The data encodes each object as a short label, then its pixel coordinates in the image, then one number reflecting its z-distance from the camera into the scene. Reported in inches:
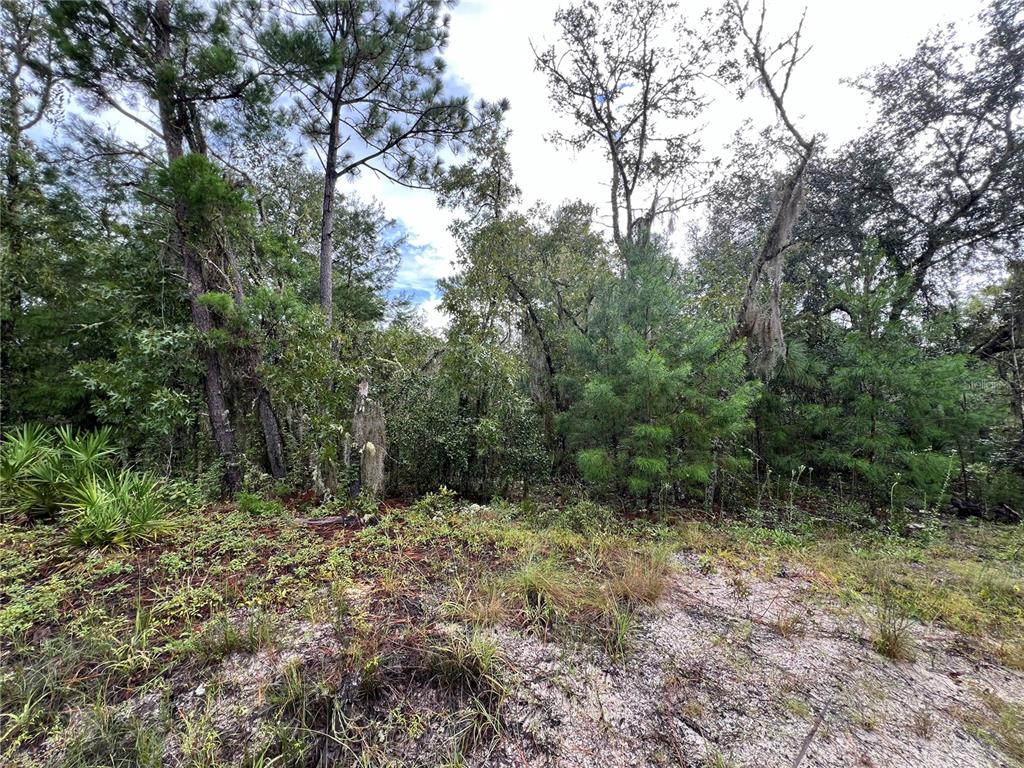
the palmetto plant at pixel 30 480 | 120.2
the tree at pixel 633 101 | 240.8
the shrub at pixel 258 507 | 138.6
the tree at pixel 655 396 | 154.1
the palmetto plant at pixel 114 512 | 104.9
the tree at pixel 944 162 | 224.1
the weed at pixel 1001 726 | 52.8
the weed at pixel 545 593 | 80.8
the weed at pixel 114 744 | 48.9
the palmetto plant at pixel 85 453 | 131.9
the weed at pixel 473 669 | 60.7
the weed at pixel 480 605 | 77.8
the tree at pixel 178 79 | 145.1
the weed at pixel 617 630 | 71.7
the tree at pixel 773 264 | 195.9
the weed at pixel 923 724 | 54.8
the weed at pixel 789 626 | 77.4
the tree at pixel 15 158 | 198.5
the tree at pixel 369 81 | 167.6
